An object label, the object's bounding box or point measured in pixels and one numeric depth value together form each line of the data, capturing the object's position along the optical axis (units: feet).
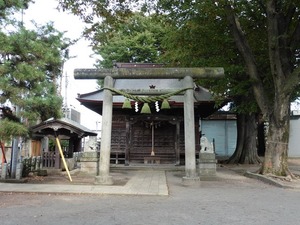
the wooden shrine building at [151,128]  61.67
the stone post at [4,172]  36.83
